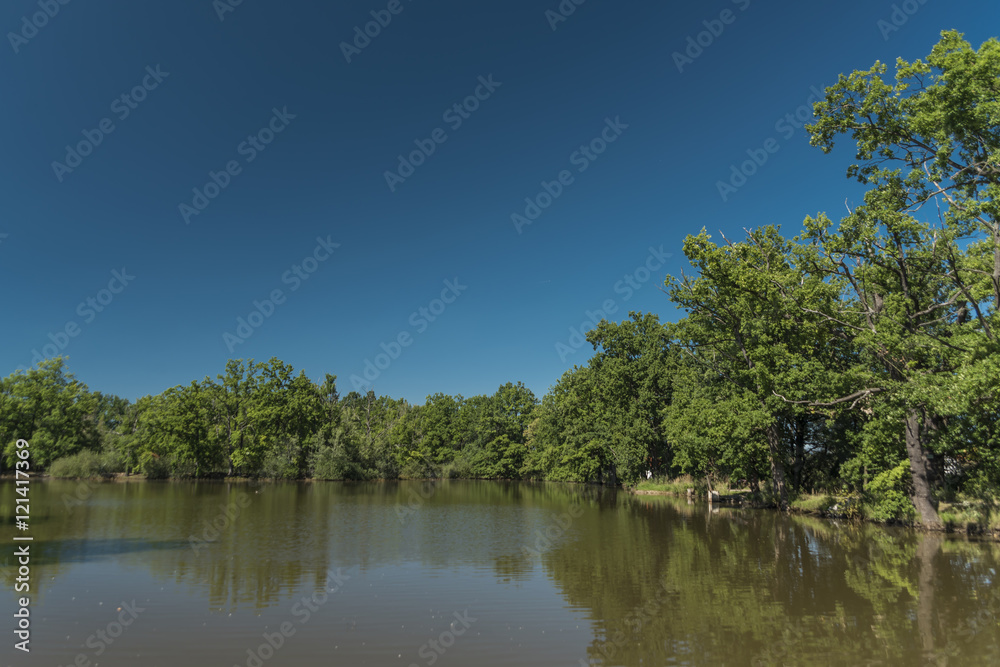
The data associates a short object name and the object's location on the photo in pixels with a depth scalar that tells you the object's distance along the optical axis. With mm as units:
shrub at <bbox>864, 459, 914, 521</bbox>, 22703
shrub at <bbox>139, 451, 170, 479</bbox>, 67312
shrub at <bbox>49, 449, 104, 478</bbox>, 63000
